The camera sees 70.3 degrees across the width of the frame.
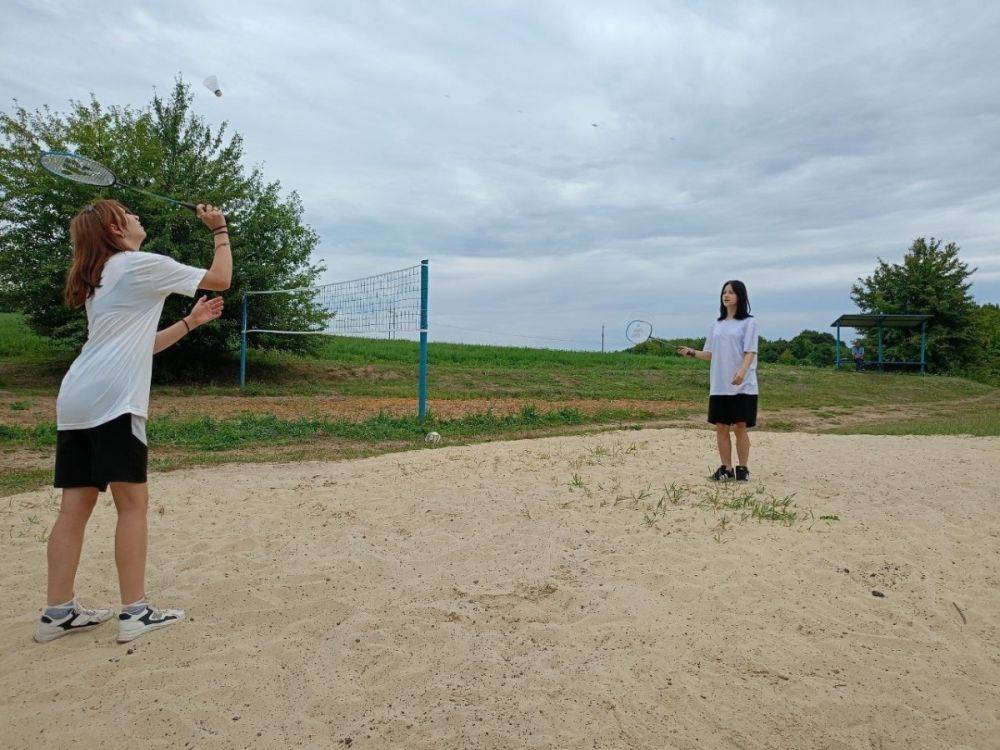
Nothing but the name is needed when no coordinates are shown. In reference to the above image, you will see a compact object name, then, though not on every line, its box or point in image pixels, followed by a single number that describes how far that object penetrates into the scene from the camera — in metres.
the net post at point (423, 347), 10.45
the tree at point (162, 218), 13.91
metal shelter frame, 26.09
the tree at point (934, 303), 30.88
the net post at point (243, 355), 15.25
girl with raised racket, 3.01
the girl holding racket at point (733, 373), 5.90
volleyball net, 10.47
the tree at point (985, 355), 31.08
